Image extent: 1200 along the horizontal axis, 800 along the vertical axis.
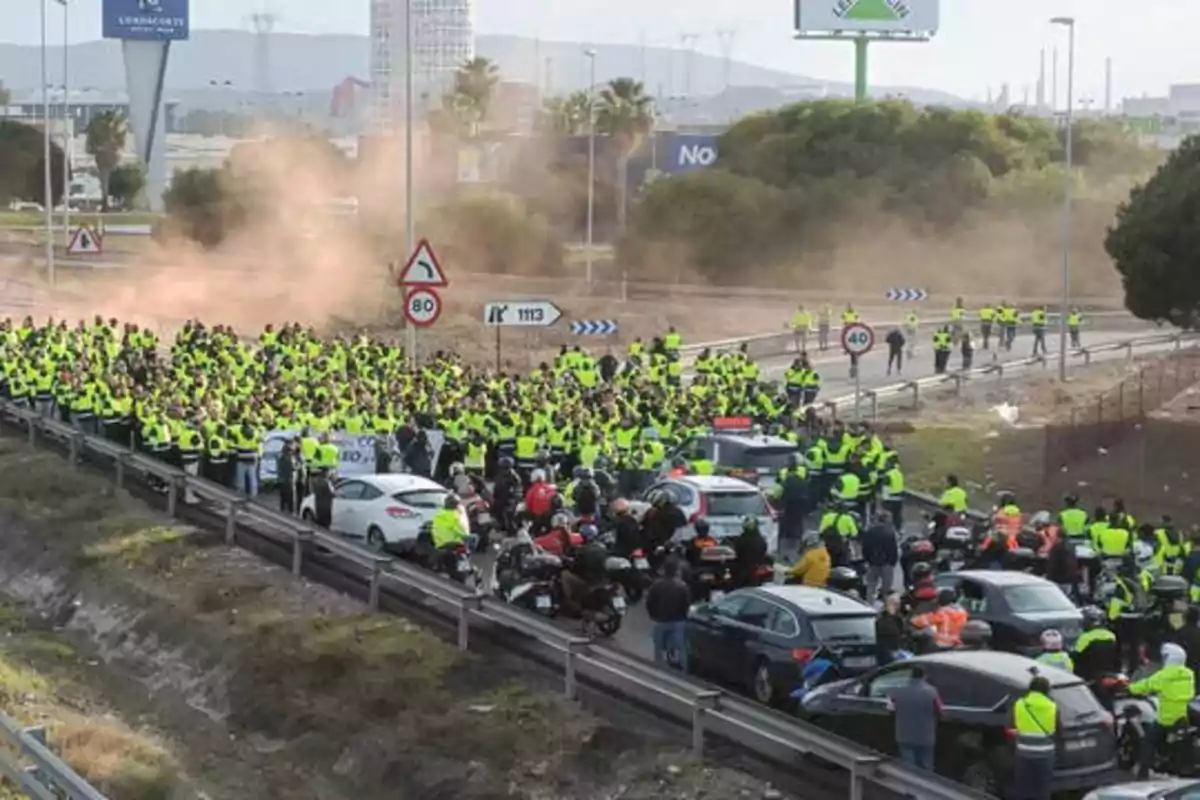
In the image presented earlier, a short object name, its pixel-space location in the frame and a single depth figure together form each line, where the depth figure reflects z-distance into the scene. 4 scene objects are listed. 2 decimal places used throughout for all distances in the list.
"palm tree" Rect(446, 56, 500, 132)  117.44
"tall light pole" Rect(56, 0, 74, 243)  70.39
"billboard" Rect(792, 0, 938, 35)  105.38
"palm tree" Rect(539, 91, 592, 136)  110.62
